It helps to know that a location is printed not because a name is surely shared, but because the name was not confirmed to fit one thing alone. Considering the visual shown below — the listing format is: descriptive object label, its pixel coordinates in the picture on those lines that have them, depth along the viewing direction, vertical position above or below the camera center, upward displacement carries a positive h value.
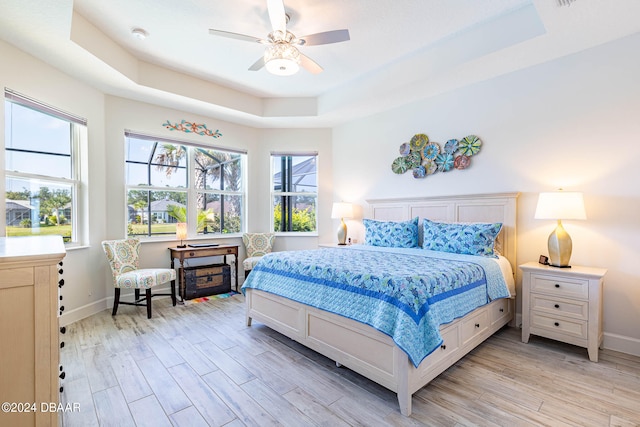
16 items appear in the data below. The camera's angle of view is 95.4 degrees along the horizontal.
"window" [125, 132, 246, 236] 4.16 +0.39
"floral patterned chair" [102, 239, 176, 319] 3.37 -0.74
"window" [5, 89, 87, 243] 2.80 +0.48
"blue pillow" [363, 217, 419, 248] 3.72 -0.31
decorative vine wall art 4.34 +1.30
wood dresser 1.14 -0.50
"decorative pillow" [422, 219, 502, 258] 3.02 -0.30
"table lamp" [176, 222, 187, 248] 4.20 -0.28
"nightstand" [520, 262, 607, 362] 2.40 -0.84
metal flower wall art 3.59 +0.72
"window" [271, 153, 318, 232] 5.38 +0.33
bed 1.84 -0.84
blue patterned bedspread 1.84 -0.59
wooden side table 4.05 -0.60
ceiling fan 2.30 +1.38
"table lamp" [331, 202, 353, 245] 4.68 -0.06
